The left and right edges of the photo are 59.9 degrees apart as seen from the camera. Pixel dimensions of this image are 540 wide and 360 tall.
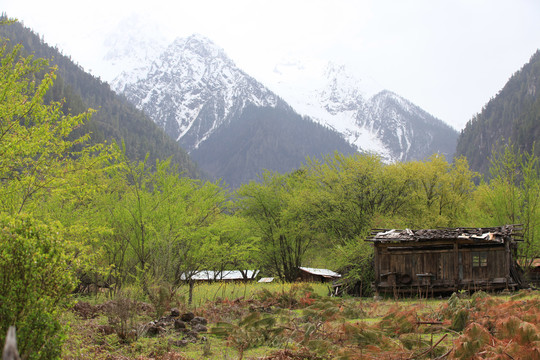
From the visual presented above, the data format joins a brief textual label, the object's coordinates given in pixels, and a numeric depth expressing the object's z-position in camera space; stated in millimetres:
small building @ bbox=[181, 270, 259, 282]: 41991
